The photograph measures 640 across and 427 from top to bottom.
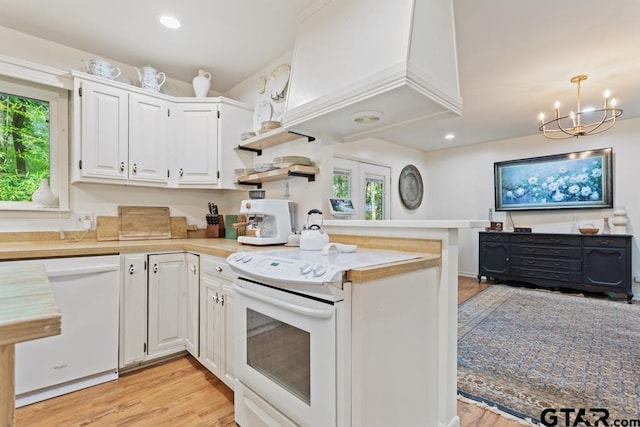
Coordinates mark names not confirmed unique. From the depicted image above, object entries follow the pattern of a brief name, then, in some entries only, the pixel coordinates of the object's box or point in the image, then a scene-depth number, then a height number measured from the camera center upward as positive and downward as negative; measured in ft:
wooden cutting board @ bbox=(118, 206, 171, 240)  8.70 -0.27
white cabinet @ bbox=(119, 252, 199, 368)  6.93 -2.20
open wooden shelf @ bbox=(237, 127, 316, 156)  7.50 +2.01
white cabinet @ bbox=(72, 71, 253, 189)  7.57 +2.14
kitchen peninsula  3.85 -1.28
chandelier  9.60 +4.20
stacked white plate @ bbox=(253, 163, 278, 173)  7.63 +1.19
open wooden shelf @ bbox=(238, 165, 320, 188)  6.97 +0.98
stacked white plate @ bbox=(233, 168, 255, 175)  8.69 +1.25
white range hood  4.66 +2.55
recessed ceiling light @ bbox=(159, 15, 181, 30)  6.89 +4.45
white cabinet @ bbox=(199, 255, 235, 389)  6.05 -2.20
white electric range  3.66 -1.69
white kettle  5.78 -0.48
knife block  9.87 -0.53
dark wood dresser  12.65 -2.12
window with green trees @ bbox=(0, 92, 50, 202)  7.52 +1.72
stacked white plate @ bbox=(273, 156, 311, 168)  7.27 +1.28
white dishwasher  5.89 -2.59
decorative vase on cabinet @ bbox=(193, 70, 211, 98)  9.23 +3.98
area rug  5.78 -3.57
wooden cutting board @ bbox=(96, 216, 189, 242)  8.31 -0.41
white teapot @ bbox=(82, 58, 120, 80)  7.80 +3.77
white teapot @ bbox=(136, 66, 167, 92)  8.59 +3.86
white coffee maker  7.06 -0.17
